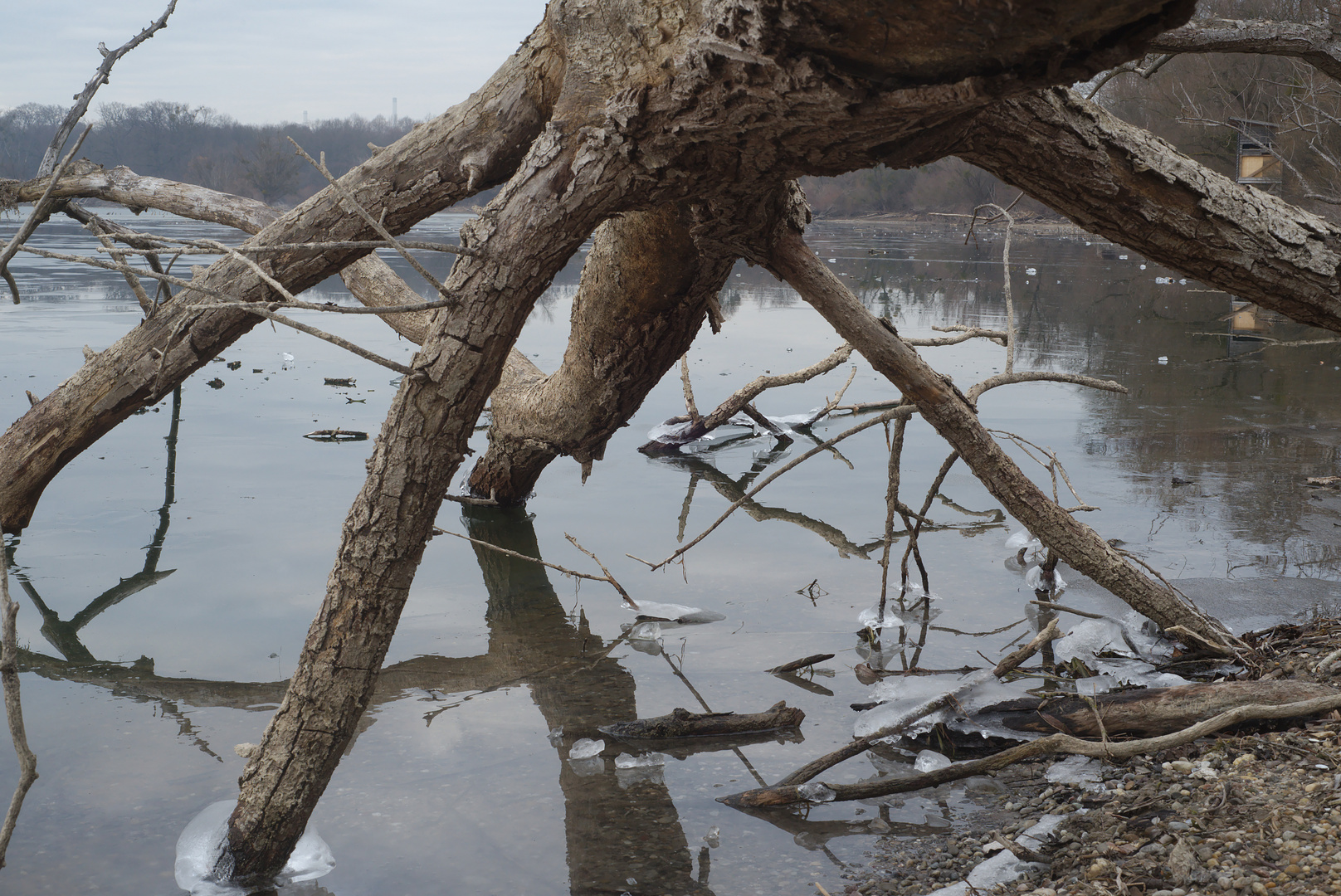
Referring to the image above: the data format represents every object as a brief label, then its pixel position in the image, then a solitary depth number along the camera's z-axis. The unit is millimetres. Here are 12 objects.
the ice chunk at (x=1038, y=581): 4129
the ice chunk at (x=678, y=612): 3867
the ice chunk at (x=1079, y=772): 2473
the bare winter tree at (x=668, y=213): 1467
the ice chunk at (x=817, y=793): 2545
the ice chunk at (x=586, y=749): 2875
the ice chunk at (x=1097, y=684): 3113
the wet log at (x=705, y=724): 2953
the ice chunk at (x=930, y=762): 2725
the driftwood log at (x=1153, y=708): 2414
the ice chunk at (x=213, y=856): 2279
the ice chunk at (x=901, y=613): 3807
